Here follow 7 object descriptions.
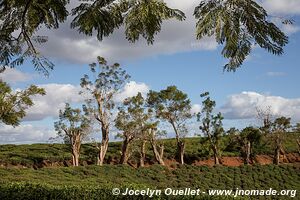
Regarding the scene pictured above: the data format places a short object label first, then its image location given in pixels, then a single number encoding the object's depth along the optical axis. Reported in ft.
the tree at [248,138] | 157.28
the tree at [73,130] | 128.98
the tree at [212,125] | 151.43
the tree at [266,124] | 161.79
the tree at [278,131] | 159.84
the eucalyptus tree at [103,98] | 123.65
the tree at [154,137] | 136.26
